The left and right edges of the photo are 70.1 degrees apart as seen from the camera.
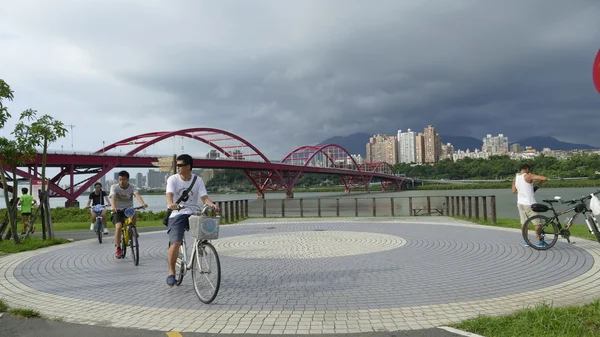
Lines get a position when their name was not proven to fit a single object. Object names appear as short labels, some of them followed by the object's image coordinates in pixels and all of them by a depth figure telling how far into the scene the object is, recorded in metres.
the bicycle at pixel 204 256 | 4.62
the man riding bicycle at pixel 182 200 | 5.10
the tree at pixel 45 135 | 10.41
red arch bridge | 32.62
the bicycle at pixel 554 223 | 7.19
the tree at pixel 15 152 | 9.65
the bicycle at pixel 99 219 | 10.65
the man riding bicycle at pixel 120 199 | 7.51
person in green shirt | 13.09
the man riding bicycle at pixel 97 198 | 10.85
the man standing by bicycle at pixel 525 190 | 8.00
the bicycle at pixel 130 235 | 7.09
